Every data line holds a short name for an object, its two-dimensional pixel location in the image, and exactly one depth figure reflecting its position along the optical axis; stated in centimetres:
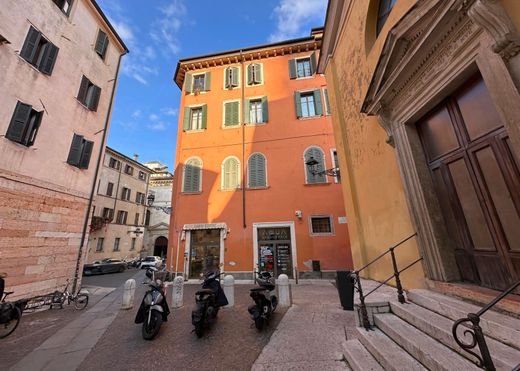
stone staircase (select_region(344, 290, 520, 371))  202
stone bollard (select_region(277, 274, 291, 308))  633
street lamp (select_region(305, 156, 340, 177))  1101
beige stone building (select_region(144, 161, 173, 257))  2889
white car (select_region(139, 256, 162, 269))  2208
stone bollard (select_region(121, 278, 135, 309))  696
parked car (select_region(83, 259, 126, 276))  1798
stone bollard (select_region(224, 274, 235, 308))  656
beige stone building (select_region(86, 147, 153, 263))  2170
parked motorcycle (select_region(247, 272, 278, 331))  465
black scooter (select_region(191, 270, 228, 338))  451
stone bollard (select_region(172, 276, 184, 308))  684
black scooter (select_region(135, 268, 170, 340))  455
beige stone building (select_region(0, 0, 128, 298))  729
